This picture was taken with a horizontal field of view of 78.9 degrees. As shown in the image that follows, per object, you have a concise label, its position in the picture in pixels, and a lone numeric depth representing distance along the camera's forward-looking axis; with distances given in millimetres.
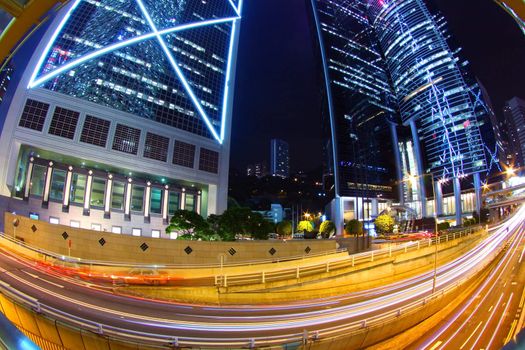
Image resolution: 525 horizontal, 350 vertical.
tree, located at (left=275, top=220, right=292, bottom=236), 49062
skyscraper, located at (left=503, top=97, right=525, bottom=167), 128250
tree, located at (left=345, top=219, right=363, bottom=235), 53656
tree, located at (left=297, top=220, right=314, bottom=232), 61656
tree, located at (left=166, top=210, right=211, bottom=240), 36969
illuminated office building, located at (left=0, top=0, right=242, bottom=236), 46500
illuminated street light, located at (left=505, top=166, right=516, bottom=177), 83612
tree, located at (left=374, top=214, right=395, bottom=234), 67194
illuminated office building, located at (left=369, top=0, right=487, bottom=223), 96812
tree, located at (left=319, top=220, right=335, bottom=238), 60188
